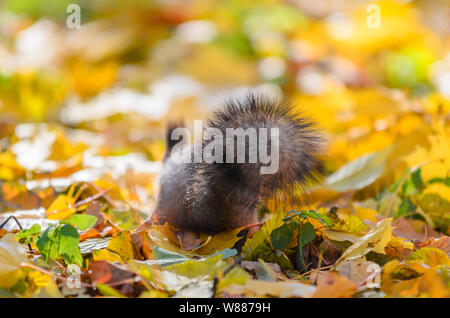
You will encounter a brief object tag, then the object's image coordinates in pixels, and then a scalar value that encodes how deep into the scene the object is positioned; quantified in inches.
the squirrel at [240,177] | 55.4
